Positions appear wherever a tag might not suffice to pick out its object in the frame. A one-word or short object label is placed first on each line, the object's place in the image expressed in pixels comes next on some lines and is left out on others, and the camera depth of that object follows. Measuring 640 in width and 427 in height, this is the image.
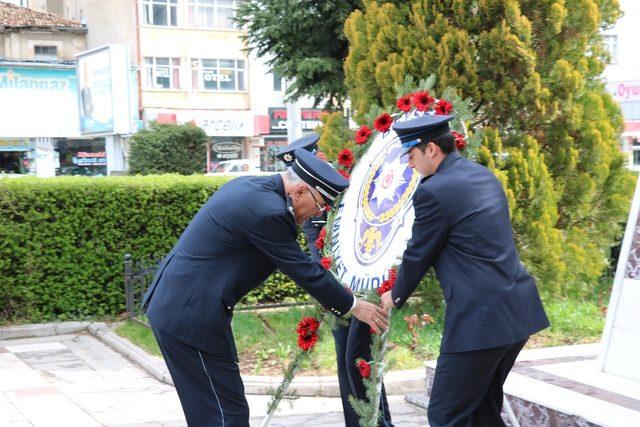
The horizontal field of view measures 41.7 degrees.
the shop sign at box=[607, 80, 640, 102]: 23.77
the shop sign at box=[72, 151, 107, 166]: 39.12
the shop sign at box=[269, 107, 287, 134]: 41.62
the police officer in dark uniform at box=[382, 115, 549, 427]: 3.60
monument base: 4.83
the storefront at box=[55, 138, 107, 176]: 39.03
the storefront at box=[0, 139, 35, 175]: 35.78
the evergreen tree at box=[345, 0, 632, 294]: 7.89
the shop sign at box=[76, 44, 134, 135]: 17.06
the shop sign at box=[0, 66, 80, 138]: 31.33
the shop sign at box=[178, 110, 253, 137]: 39.84
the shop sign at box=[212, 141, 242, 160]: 40.91
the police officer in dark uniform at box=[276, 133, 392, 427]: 4.88
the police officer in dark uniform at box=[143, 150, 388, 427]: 3.72
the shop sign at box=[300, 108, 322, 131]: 41.25
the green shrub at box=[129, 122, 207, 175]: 15.95
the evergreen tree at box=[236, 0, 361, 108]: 13.64
